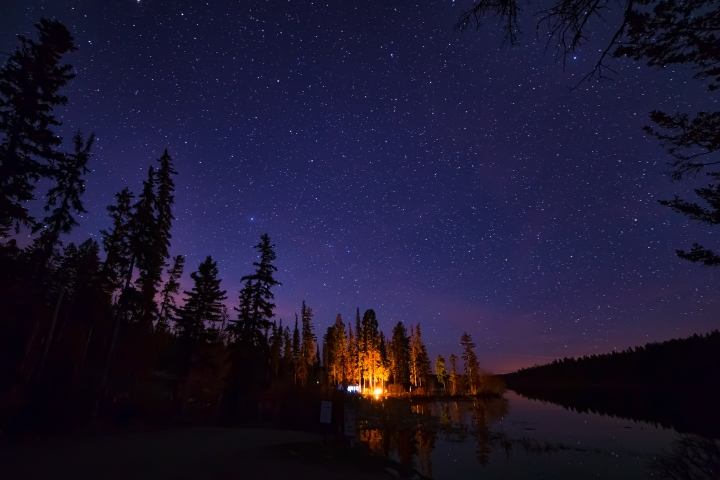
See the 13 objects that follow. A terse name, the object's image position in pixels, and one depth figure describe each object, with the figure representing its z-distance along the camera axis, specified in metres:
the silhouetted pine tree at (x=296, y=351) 76.83
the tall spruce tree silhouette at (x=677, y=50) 4.29
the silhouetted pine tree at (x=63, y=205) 19.17
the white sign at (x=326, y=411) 15.73
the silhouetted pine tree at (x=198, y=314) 28.25
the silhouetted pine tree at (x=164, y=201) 25.12
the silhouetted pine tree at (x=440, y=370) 108.81
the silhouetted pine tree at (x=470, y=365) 83.12
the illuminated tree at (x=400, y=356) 89.50
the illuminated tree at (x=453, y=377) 86.08
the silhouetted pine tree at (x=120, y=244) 22.34
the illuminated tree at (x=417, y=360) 92.62
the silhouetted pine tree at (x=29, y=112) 16.05
